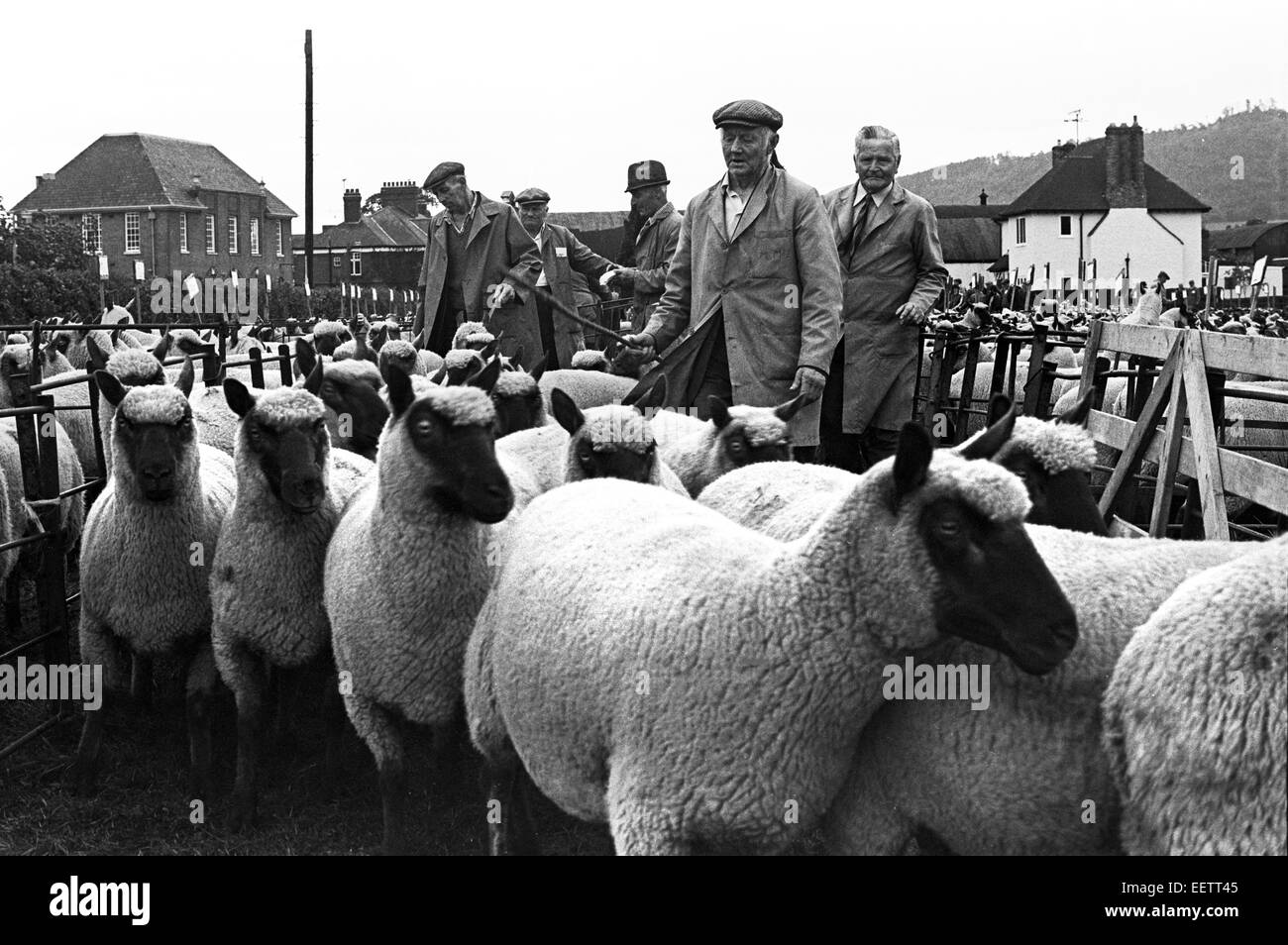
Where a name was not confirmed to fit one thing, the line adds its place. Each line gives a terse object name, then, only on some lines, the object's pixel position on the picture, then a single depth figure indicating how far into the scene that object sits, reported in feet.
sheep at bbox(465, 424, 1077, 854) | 10.68
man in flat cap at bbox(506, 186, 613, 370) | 37.78
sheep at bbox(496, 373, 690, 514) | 18.01
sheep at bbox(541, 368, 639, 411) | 31.12
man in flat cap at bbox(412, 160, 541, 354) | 33.60
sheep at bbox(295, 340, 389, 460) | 23.84
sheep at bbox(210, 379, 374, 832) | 17.94
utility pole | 105.70
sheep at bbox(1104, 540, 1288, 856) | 8.81
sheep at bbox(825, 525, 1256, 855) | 10.66
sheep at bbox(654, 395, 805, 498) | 20.45
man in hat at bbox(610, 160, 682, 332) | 34.14
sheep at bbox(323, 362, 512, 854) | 15.78
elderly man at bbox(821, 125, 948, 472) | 26.81
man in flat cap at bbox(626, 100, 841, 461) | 22.68
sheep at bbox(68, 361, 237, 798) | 18.99
